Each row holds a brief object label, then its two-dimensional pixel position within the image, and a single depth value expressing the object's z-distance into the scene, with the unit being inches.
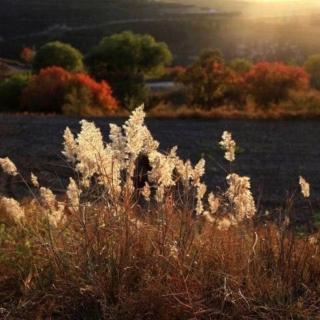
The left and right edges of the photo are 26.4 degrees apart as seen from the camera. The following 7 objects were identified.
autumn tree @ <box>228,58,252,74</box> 1907.2
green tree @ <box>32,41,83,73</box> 1975.9
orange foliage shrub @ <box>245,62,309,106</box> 1035.0
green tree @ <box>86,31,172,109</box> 1790.1
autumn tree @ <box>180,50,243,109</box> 1239.5
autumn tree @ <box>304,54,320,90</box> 1653.5
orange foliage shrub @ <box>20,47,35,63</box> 2974.9
